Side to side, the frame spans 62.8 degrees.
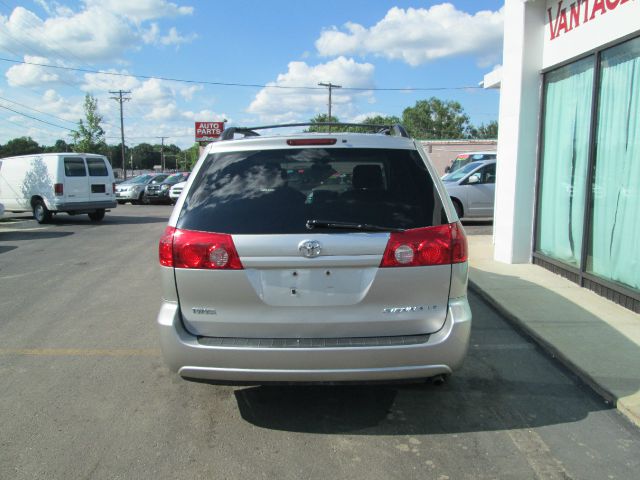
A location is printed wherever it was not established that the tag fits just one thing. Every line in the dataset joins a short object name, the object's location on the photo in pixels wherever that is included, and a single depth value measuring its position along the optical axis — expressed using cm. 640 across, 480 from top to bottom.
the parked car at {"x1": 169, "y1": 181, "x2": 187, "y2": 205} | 1984
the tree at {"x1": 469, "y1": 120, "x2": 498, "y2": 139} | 9938
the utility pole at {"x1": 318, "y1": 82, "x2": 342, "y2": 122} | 5378
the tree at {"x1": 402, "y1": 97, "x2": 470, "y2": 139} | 9900
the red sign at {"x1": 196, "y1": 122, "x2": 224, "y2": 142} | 4069
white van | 1580
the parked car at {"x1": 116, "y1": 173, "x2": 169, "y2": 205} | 2584
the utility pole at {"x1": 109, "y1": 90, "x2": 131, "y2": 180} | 6059
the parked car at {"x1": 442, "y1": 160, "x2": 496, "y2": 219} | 1408
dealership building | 597
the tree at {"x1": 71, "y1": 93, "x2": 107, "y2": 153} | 4584
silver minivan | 305
